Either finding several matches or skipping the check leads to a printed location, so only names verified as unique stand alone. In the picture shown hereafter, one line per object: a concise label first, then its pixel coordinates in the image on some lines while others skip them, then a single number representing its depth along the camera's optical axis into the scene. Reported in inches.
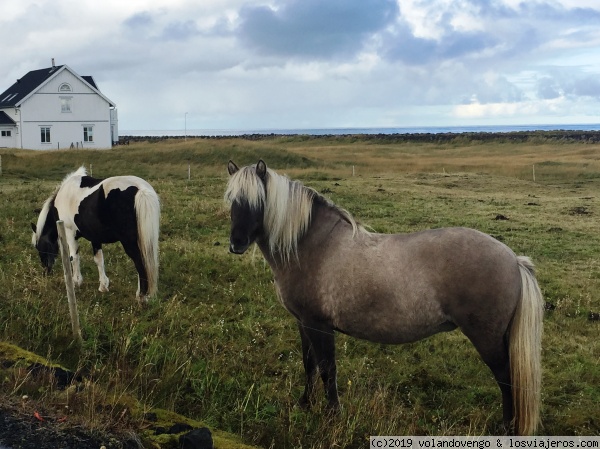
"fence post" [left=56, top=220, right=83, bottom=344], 227.0
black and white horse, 316.2
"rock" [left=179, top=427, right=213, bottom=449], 134.3
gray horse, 184.1
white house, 1824.6
